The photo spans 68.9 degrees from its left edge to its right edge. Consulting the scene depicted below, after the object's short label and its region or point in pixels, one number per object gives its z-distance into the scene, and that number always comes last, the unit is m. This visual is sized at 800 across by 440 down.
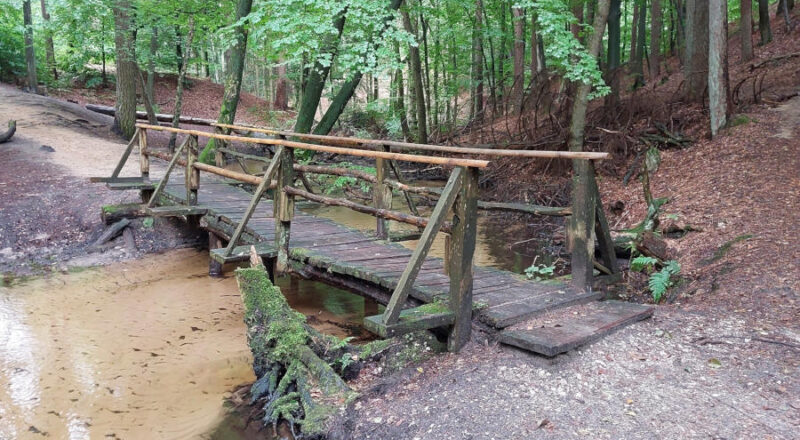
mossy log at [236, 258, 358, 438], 4.02
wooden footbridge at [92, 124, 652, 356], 4.16
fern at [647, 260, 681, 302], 5.96
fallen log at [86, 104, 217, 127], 19.69
